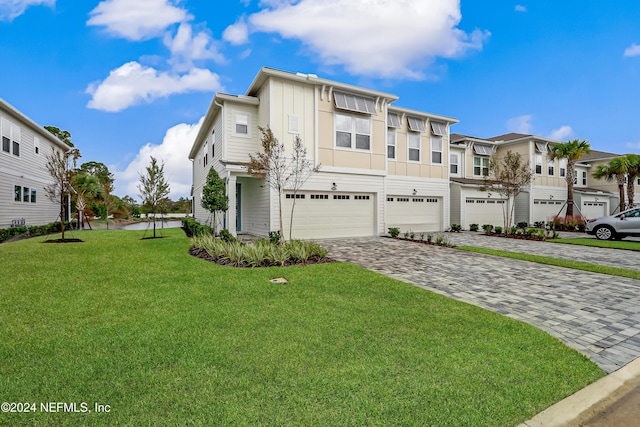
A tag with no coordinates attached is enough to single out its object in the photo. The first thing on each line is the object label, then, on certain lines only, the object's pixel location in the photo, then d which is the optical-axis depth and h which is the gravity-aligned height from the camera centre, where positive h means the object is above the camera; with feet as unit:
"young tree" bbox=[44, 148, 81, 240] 39.11 +5.53
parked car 44.98 -2.21
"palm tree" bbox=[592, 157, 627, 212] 72.08 +10.16
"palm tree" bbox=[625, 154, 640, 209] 71.51 +9.92
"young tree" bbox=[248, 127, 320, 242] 29.99 +5.56
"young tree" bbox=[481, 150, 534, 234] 53.57 +6.60
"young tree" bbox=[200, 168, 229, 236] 39.02 +2.54
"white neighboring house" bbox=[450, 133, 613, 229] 65.61 +6.42
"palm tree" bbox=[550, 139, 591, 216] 69.46 +13.83
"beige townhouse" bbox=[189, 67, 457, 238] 42.93 +9.99
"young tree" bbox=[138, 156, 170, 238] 45.32 +4.38
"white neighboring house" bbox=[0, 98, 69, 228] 47.54 +8.00
